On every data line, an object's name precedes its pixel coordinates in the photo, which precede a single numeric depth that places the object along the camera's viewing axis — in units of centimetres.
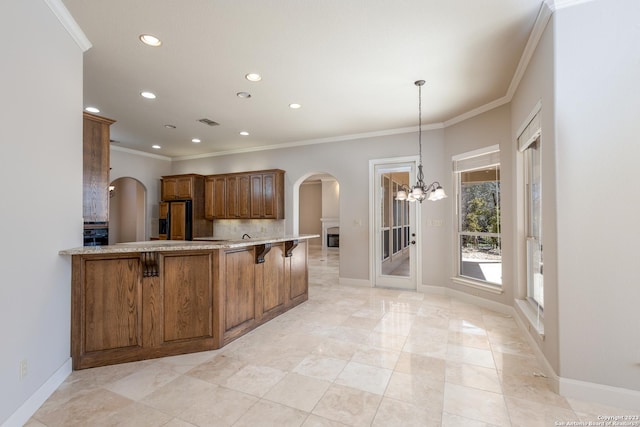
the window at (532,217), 289
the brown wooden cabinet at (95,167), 319
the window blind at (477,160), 414
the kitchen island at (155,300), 249
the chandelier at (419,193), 350
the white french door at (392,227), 526
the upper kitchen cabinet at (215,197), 659
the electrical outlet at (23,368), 182
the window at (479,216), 416
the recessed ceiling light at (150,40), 258
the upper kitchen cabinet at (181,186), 660
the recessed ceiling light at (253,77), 329
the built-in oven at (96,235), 390
